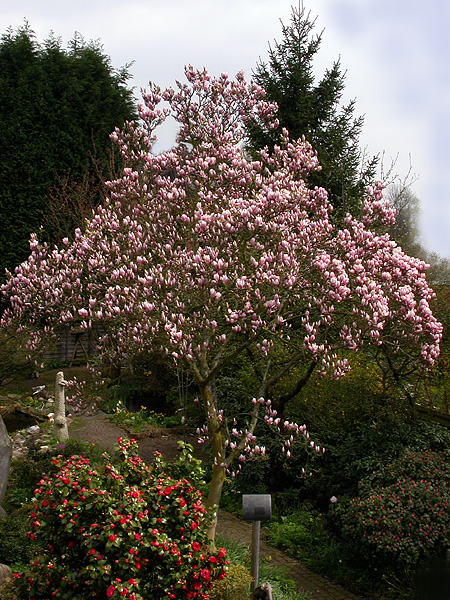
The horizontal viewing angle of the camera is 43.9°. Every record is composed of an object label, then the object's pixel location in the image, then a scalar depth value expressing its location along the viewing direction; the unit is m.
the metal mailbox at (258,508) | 4.52
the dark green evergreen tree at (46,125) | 15.88
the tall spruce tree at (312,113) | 13.55
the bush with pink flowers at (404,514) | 5.73
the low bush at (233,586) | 4.52
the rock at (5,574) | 5.14
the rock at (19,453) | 9.01
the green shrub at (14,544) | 5.75
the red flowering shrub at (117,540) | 3.63
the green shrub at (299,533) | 6.77
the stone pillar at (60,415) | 9.04
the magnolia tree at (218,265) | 5.86
